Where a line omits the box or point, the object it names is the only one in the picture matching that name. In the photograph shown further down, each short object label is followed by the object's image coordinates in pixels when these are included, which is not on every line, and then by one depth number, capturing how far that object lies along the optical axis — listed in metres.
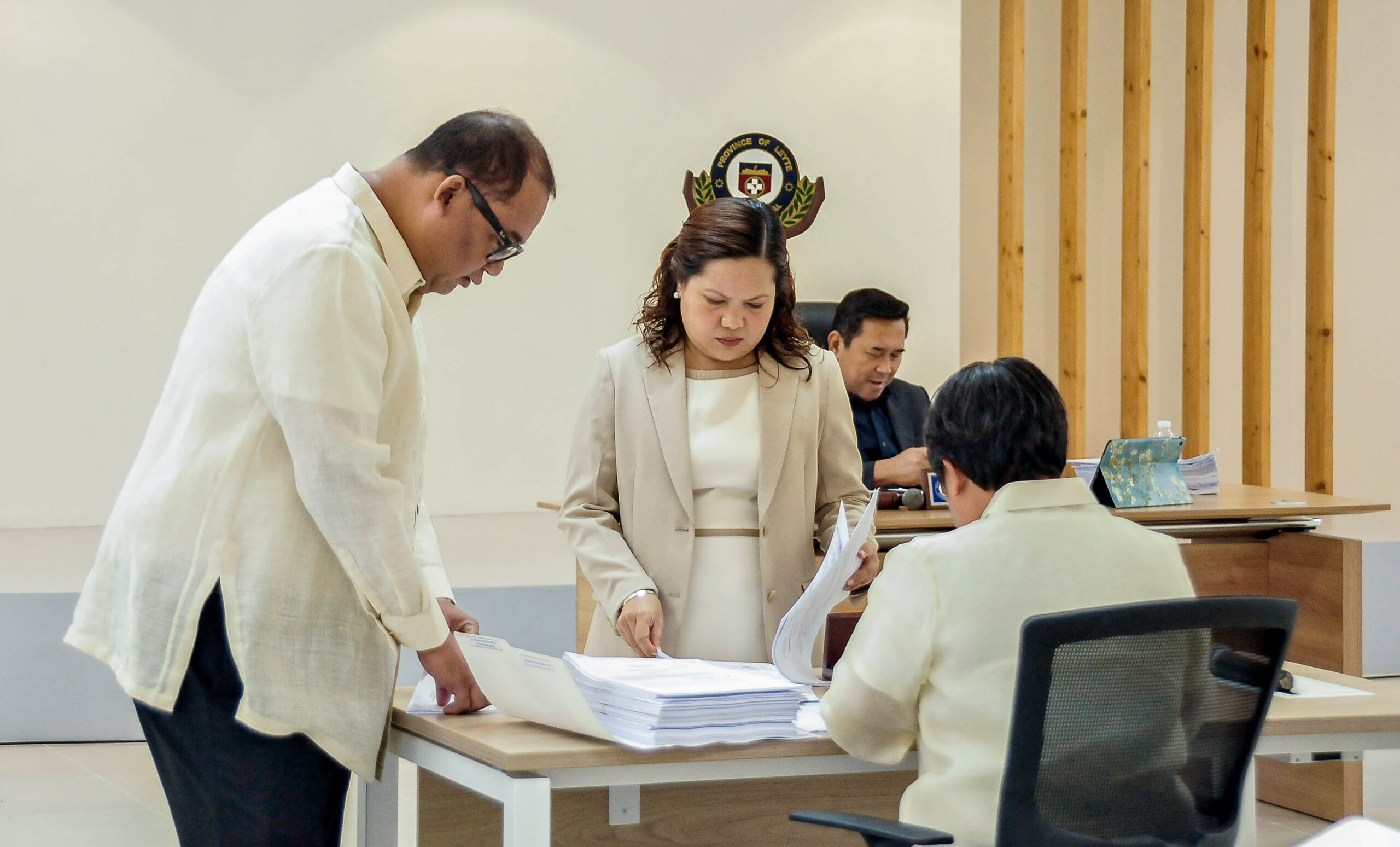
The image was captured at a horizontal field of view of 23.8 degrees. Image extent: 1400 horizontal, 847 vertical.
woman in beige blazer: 5.04
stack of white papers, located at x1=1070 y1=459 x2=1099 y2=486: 6.78
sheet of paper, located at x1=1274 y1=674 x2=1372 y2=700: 4.84
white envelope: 4.48
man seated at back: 6.74
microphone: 6.47
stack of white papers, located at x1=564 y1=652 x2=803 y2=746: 4.55
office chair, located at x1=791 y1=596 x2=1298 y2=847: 4.33
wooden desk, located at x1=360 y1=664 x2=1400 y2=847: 4.53
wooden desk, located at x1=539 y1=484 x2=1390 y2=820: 6.47
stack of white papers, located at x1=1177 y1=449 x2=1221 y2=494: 6.93
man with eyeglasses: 4.43
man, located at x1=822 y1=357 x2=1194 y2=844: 4.46
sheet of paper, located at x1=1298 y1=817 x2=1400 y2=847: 3.87
